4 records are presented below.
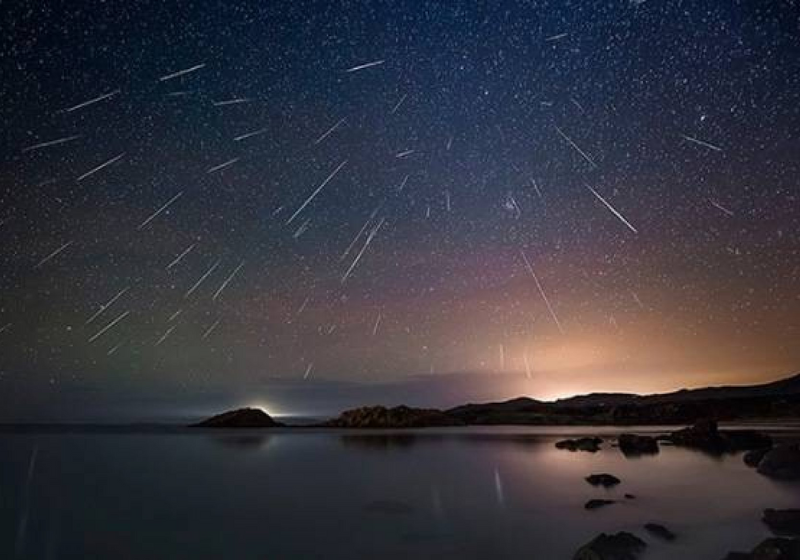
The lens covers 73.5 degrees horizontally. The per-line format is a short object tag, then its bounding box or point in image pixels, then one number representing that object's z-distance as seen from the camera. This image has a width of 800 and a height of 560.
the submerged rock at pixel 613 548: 14.49
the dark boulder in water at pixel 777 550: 12.33
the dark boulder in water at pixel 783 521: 18.80
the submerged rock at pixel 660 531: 19.79
